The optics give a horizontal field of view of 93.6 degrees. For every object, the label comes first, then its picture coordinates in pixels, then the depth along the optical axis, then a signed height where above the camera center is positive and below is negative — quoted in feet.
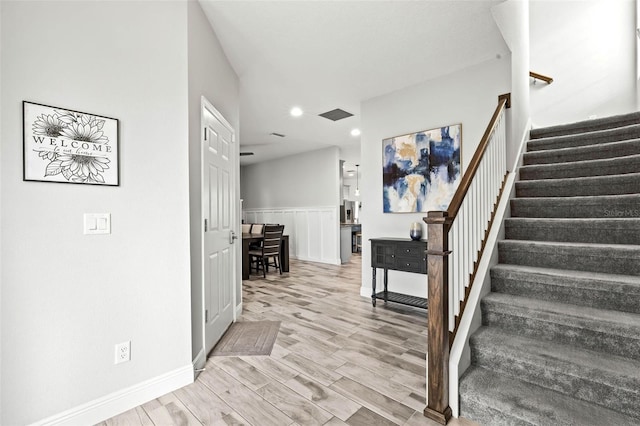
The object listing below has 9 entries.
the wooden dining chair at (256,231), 20.35 -1.35
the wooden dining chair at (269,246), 18.63 -2.10
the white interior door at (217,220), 8.20 -0.24
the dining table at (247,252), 18.25 -2.57
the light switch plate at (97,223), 5.68 -0.17
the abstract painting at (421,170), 11.74 +1.73
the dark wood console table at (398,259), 11.40 -1.91
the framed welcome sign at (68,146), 5.11 +1.24
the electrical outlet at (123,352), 6.03 -2.80
